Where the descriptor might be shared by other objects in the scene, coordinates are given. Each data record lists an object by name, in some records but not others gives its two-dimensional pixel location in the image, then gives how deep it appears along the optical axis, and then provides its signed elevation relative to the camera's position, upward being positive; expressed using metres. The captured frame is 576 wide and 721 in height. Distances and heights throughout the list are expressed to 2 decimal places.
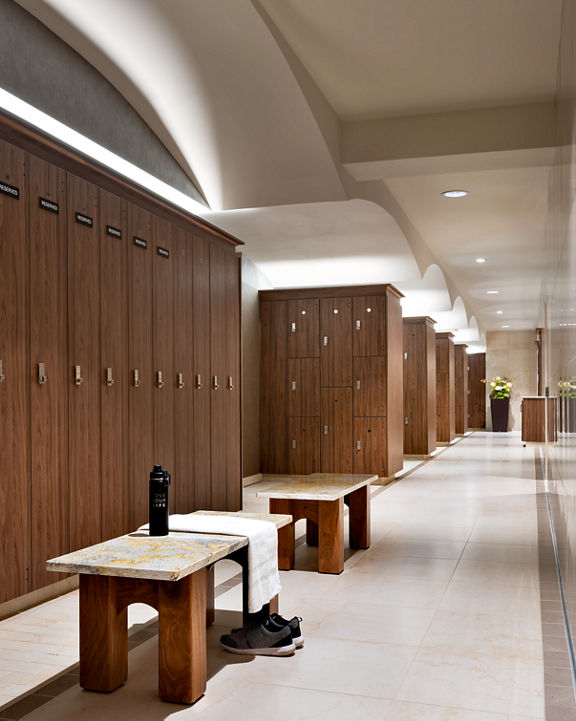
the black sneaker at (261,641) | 3.61 -1.23
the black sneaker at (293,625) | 3.72 -1.18
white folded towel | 3.54 -0.75
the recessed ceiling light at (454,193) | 8.44 +2.17
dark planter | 24.50 -0.91
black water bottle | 3.51 -0.55
